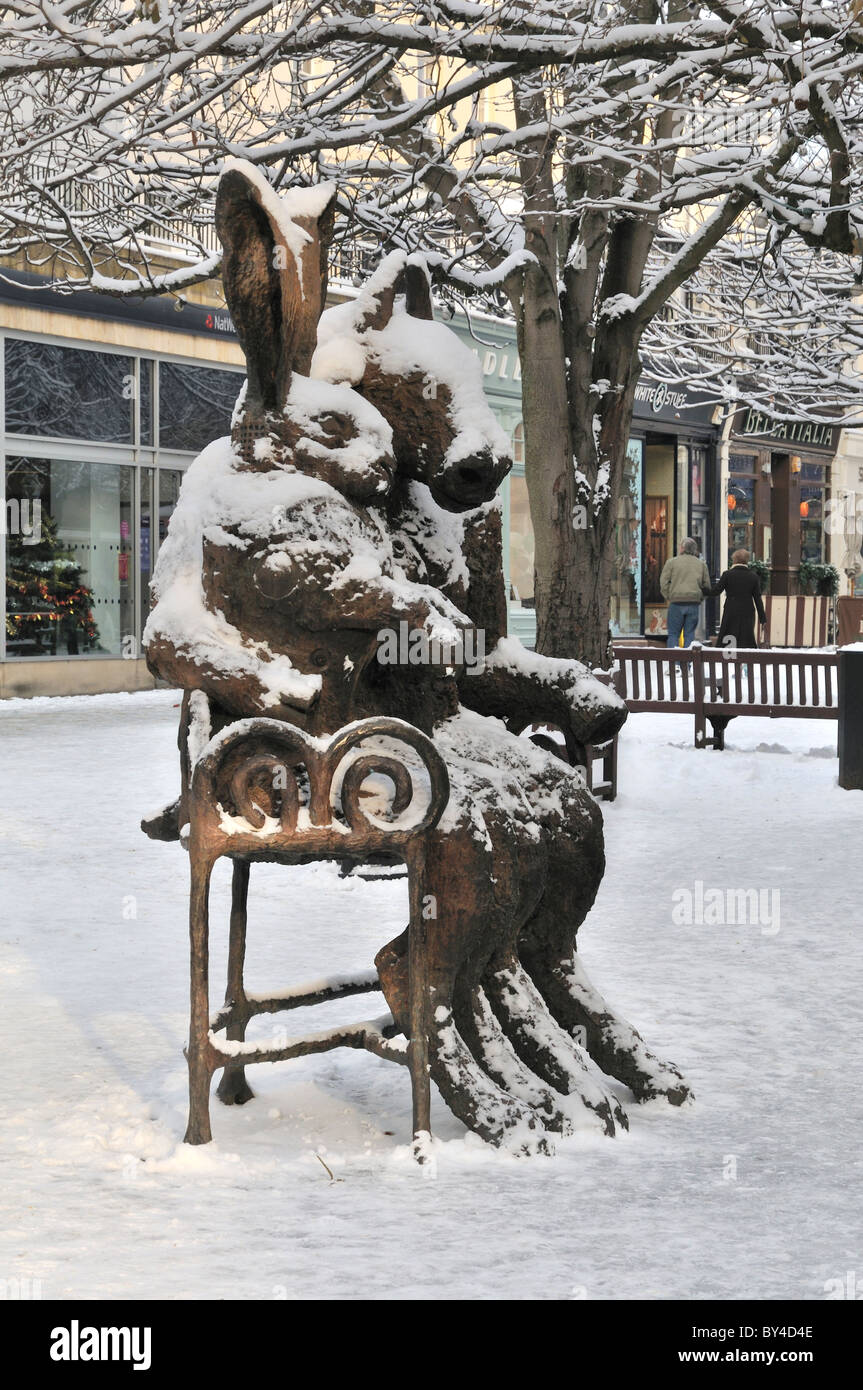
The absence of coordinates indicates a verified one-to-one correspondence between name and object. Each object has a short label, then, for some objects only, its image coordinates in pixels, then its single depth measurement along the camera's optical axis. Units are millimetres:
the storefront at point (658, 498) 29359
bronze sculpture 3947
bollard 11852
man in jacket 20000
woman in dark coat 18531
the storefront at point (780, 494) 34469
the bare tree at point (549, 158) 7324
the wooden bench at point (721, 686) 13352
